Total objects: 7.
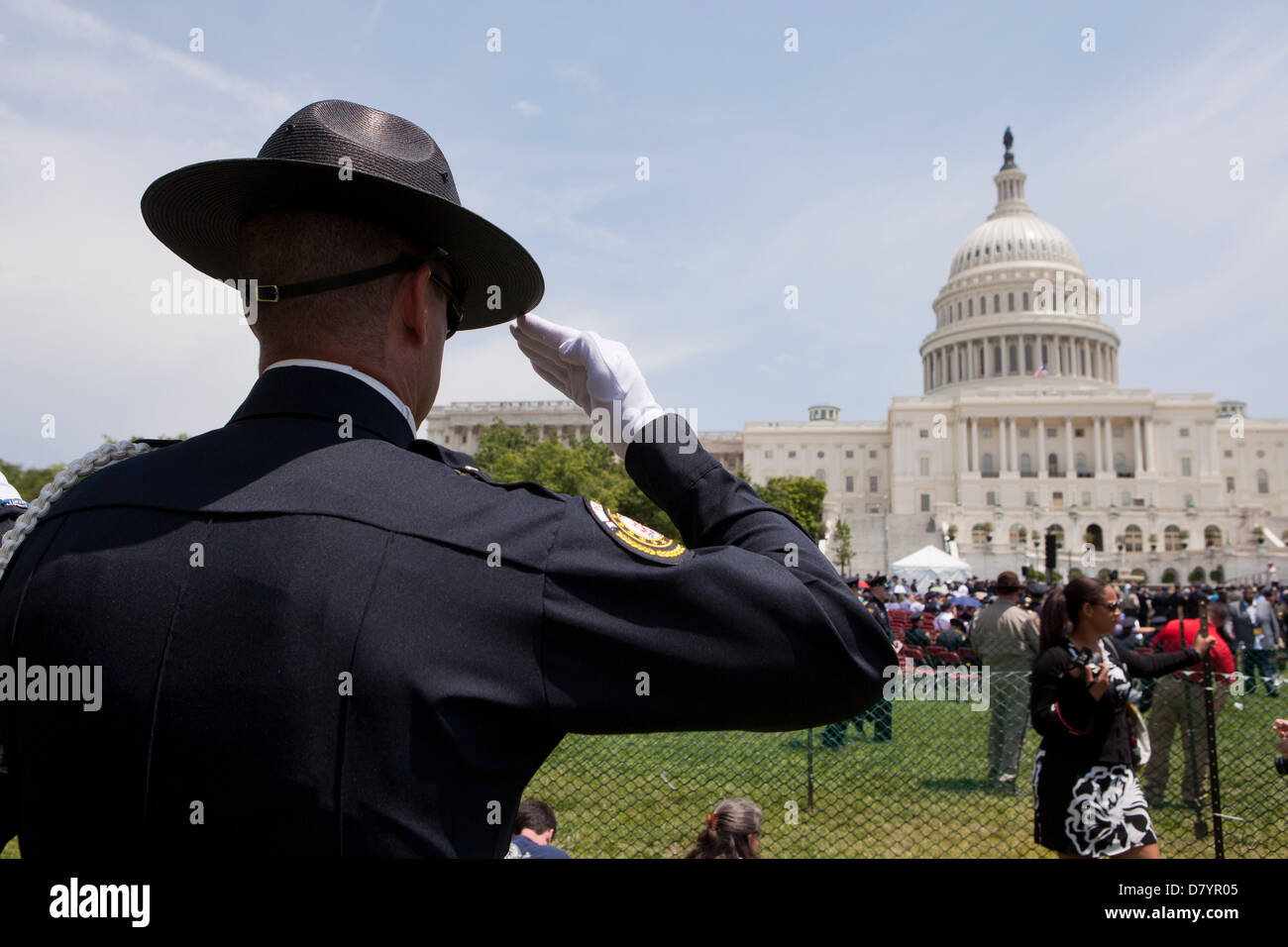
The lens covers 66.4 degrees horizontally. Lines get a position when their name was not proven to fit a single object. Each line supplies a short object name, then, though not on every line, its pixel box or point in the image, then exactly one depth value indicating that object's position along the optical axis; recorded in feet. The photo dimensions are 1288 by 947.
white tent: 123.03
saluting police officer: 4.26
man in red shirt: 26.76
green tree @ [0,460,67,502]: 135.33
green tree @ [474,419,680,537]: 162.71
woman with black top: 15.62
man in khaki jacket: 30.22
